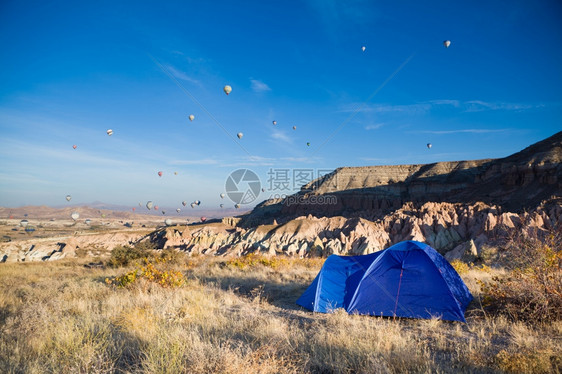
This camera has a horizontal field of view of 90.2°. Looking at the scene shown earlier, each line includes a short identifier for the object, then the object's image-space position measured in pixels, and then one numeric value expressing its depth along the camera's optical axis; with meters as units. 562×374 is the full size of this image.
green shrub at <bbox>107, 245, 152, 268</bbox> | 16.92
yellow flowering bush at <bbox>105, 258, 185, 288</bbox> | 8.50
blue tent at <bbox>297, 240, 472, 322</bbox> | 6.29
